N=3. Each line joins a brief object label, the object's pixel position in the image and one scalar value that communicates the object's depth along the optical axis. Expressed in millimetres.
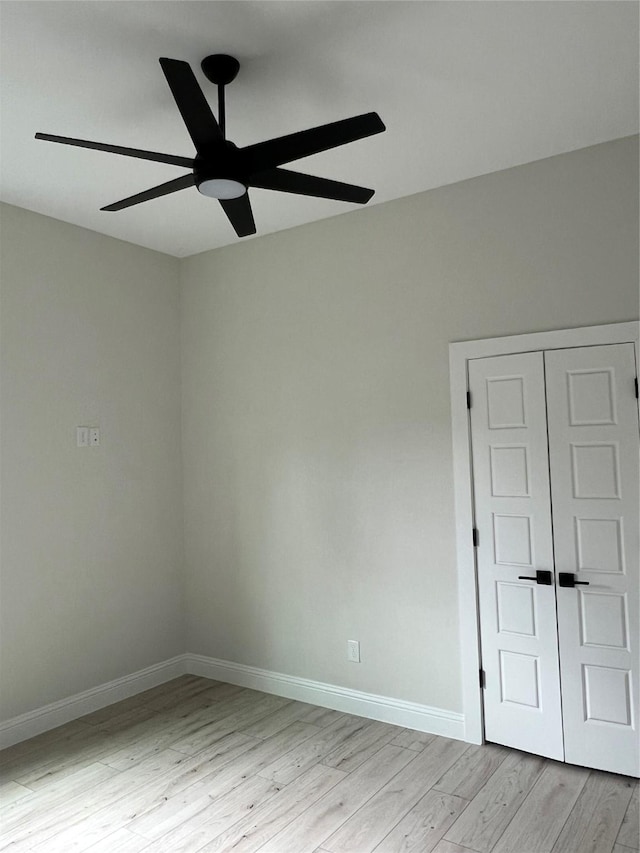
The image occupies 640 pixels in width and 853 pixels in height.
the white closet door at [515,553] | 3055
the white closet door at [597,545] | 2855
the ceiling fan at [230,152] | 1893
